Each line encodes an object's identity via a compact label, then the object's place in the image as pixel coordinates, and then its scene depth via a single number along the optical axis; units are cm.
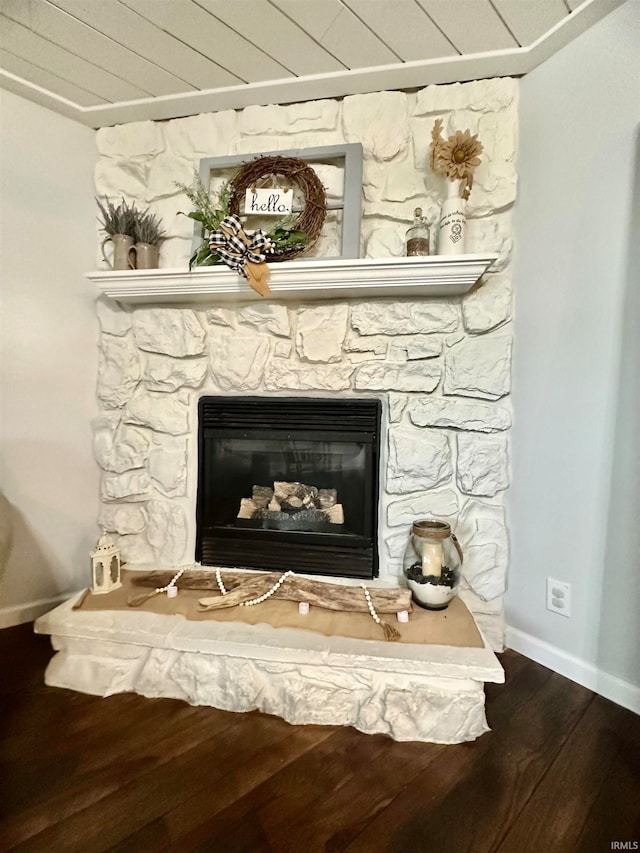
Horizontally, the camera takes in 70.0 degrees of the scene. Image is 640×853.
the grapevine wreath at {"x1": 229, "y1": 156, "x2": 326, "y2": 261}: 160
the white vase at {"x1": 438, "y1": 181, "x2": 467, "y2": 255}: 152
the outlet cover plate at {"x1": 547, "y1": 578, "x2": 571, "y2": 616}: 150
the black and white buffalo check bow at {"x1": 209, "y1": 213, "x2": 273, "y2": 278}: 154
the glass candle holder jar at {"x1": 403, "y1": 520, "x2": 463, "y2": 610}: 148
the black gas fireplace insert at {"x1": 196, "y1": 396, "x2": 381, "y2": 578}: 173
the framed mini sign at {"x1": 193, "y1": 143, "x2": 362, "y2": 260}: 164
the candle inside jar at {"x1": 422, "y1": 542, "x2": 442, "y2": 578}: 150
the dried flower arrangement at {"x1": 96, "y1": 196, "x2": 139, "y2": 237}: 181
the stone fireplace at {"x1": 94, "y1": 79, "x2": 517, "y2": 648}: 163
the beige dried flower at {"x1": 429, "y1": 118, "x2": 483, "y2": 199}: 150
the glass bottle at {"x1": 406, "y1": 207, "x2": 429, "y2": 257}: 157
